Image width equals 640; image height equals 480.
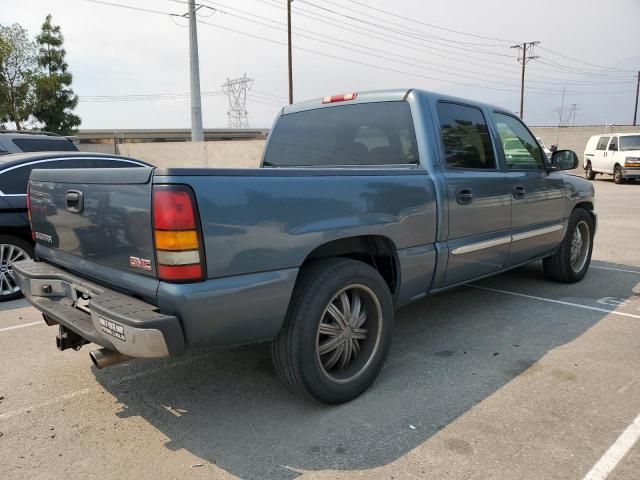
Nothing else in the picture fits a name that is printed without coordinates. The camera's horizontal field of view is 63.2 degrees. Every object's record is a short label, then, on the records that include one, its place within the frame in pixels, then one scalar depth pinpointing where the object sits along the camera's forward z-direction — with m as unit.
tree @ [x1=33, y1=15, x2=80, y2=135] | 23.38
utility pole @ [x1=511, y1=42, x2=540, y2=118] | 51.81
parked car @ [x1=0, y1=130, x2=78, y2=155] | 7.44
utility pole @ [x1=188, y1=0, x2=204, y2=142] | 23.19
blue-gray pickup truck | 2.42
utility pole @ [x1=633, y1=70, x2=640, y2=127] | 61.14
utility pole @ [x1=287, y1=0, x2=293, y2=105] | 29.27
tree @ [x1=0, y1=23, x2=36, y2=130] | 22.45
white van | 20.33
